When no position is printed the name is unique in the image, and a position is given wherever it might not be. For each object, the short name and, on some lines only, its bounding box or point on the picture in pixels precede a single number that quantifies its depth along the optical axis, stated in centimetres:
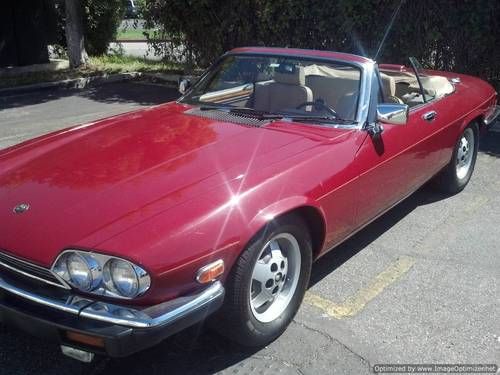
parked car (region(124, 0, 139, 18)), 1612
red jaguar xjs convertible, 232
